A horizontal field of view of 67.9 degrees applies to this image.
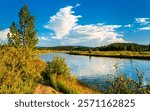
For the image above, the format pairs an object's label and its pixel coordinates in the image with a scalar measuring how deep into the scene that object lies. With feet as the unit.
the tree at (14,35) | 46.27
